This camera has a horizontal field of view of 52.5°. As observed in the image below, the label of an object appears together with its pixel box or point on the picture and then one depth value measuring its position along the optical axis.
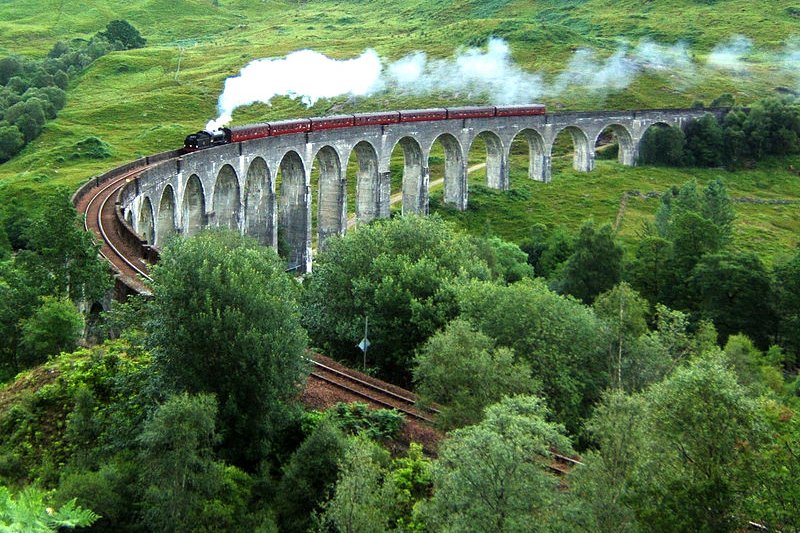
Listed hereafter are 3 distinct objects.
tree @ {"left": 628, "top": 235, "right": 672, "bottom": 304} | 58.47
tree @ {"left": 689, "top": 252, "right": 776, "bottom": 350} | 54.06
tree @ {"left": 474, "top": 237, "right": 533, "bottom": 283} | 53.19
